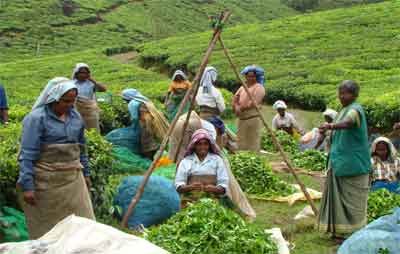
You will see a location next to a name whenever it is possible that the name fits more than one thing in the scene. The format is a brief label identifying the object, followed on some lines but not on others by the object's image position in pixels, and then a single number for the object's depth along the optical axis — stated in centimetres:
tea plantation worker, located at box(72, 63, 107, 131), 972
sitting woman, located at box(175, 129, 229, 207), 682
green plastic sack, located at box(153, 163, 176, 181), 891
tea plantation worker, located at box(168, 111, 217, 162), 903
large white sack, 392
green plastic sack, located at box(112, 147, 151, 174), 974
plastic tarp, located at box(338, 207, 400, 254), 564
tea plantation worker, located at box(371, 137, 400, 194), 815
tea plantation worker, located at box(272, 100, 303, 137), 1329
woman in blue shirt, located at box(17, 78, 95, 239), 551
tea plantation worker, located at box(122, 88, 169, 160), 983
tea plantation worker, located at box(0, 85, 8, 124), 1017
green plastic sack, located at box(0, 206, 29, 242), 627
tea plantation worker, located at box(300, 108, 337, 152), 1206
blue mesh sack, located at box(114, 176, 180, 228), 746
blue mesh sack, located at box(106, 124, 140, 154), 1003
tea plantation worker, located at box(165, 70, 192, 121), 1059
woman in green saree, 683
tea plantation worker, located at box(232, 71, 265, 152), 1057
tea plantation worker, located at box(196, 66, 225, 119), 981
